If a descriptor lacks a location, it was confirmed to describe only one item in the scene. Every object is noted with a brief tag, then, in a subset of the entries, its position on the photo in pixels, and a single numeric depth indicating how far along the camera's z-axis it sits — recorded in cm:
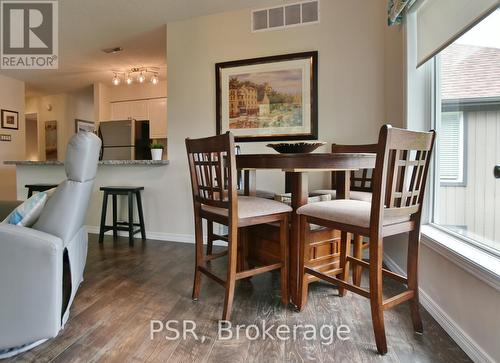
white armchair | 118
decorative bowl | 166
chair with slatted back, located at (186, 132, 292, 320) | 144
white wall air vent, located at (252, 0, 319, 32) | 267
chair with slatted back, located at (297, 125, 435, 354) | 119
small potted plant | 315
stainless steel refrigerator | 489
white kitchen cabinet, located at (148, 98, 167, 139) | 520
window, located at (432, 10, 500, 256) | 131
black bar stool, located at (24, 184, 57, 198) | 339
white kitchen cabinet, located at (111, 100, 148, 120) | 540
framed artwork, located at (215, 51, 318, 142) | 269
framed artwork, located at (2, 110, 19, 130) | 480
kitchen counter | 303
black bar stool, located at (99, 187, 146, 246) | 298
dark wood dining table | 139
